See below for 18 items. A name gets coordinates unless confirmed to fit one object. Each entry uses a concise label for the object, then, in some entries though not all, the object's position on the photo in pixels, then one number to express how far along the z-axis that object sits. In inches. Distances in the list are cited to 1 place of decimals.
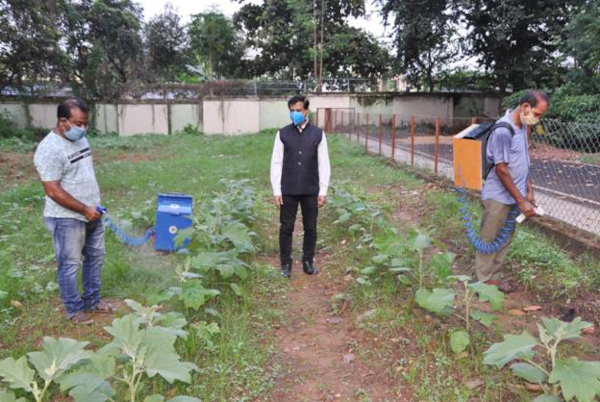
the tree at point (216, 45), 1026.6
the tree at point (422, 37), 771.4
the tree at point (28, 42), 698.2
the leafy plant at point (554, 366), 90.2
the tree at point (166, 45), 1162.0
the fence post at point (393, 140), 441.7
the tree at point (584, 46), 557.3
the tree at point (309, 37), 1015.0
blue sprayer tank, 213.0
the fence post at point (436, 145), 344.7
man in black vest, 180.7
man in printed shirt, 136.9
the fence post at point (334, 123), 832.9
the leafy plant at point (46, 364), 88.2
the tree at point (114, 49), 952.3
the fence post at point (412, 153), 403.4
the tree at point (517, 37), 725.9
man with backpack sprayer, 150.6
